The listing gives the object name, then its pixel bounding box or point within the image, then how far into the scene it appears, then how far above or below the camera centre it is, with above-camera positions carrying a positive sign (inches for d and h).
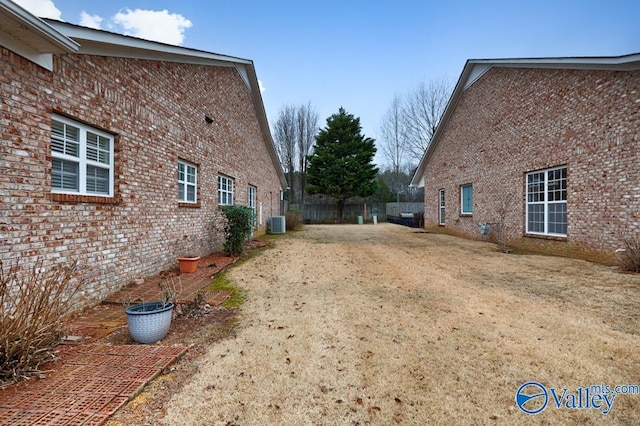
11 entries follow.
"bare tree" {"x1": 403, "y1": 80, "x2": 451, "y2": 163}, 1072.2 +373.7
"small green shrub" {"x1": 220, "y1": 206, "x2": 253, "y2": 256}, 349.7 -19.1
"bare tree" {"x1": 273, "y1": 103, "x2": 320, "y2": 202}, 1344.7 +331.1
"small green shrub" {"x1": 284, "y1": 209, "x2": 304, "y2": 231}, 743.1 -22.5
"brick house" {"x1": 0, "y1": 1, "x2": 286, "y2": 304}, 135.8 +39.2
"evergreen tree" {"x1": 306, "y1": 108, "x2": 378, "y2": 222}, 1071.0 +178.3
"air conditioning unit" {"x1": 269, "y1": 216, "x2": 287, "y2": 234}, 648.4 -28.5
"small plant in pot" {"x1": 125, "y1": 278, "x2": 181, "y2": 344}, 125.3 -46.7
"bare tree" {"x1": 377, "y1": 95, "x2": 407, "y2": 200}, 1274.6 +325.0
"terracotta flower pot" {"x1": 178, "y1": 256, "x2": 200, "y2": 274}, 263.3 -45.8
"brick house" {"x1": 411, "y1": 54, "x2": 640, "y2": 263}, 288.5 +72.9
